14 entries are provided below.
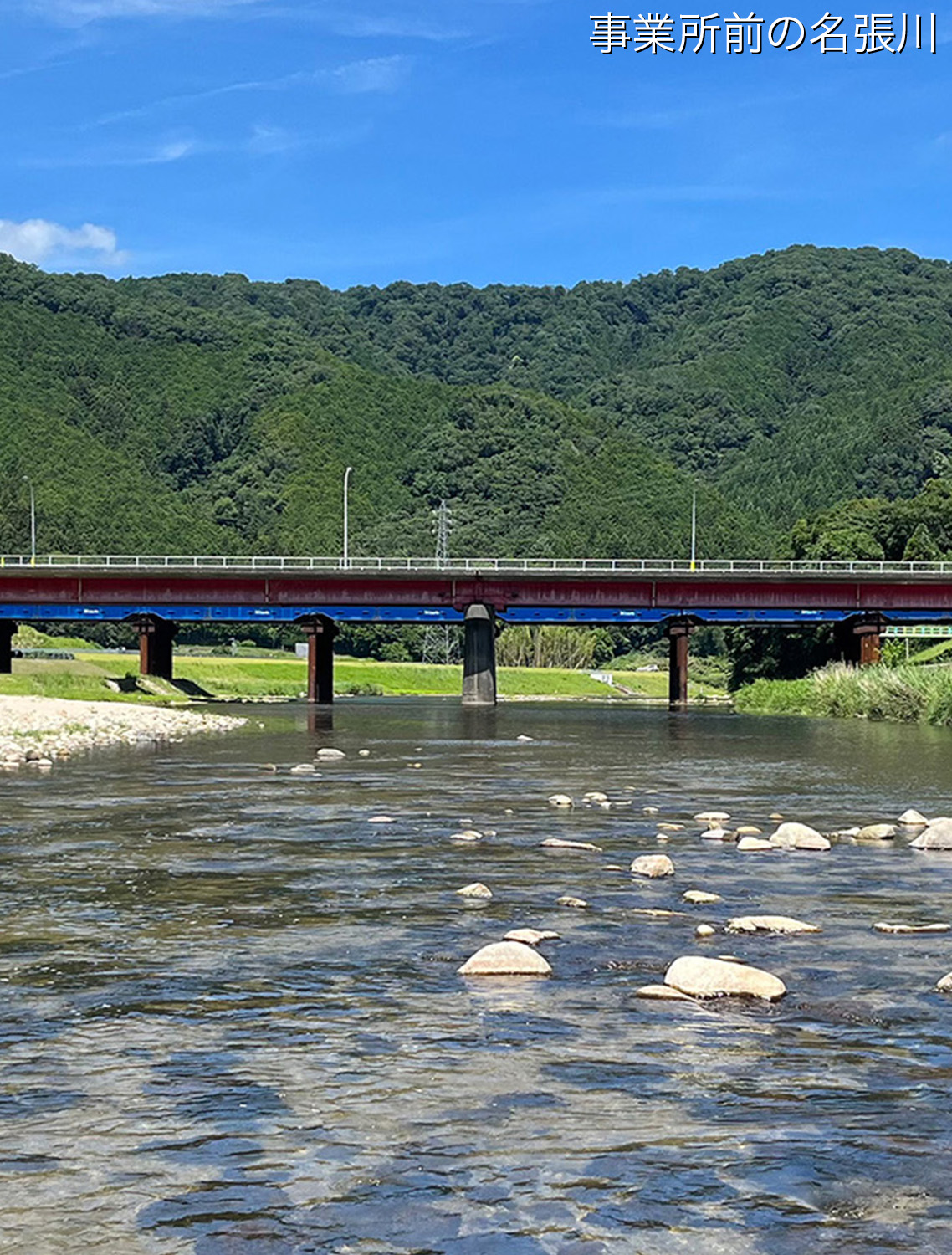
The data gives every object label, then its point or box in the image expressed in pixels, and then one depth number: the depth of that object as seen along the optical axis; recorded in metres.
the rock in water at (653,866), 22.52
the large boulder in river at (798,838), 25.92
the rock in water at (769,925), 17.88
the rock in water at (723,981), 14.75
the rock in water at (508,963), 15.76
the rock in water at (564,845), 26.03
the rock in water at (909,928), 17.95
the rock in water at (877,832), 27.53
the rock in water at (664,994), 14.74
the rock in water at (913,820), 29.89
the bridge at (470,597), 111.06
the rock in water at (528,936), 17.12
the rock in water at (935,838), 25.89
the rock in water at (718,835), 27.38
